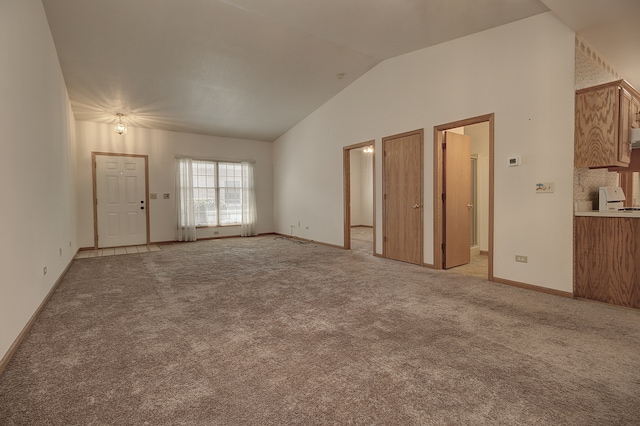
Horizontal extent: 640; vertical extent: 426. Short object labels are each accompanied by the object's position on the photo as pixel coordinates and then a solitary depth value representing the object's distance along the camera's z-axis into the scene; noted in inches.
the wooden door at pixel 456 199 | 184.4
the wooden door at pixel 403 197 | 192.5
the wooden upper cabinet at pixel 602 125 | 123.0
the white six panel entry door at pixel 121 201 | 275.1
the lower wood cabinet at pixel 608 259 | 117.6
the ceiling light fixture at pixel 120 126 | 260.4
